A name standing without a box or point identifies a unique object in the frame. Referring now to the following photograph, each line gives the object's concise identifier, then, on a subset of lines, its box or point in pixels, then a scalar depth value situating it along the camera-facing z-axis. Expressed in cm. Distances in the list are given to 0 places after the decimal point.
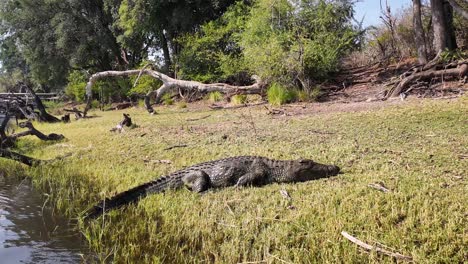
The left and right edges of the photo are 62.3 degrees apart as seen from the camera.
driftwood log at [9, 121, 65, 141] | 893
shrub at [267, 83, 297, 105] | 1251
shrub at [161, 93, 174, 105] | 1858
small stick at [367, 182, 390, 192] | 398
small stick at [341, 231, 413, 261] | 283
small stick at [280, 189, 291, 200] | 411
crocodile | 468
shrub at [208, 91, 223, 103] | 1667
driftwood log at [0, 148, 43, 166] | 655
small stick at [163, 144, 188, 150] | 700
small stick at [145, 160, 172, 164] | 615
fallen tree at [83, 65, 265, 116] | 1412
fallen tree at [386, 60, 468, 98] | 1049
